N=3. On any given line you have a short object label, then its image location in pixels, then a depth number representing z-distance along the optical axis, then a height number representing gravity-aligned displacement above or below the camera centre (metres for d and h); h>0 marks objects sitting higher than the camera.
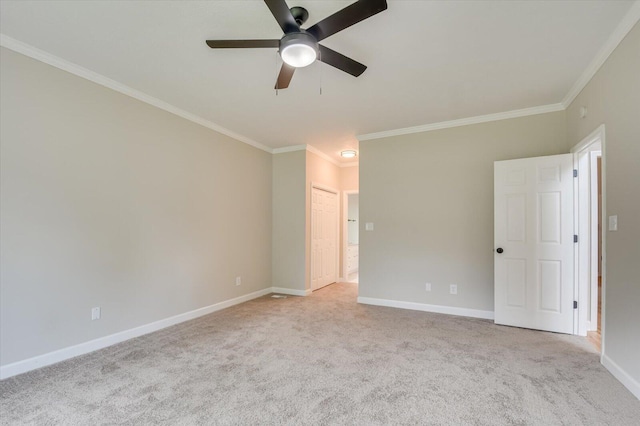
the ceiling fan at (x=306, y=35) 1.69 +1.13
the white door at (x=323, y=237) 5.49 -0.44
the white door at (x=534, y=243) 3.37 -0.32
